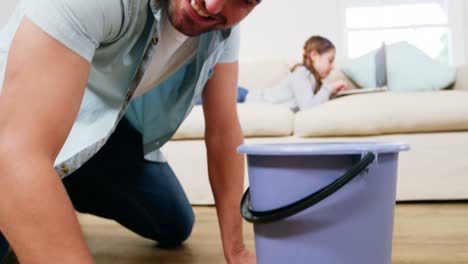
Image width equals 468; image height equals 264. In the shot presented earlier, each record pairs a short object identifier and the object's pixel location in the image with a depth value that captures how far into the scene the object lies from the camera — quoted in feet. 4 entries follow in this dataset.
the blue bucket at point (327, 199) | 1.98
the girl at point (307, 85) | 7.23
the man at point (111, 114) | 1.73
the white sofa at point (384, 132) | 5.35
